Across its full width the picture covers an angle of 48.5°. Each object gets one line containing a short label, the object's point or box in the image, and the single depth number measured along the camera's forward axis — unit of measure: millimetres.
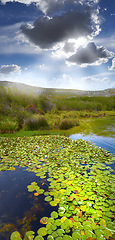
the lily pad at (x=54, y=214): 2578
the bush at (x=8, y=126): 10266
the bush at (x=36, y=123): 11469
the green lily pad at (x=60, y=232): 2203
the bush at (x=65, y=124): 12719
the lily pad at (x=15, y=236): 2131
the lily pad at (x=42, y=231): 2219
